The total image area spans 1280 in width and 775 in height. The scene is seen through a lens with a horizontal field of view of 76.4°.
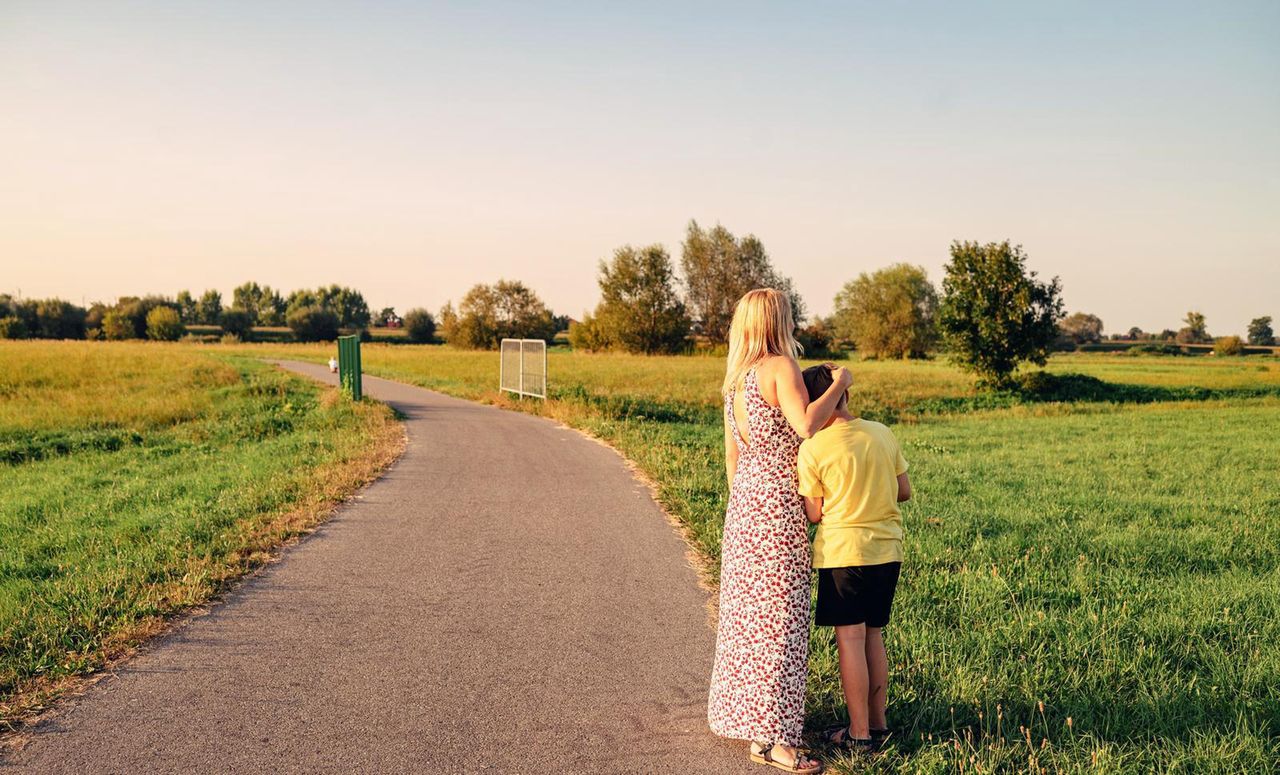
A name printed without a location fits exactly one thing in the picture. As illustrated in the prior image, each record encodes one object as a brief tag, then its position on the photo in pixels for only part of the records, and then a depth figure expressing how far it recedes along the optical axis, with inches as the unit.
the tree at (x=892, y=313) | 3388.3
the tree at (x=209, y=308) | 3876.5
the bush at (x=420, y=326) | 3821.4
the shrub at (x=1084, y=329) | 3786.2
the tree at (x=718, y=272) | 3006.9
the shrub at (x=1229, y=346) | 3029.8
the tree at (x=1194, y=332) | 3843.5
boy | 145.1
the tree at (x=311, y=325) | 3555.6
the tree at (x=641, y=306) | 2925.7
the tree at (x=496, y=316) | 3380.9
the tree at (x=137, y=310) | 3462.4
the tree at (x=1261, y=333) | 3555.6
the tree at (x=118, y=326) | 3292.3
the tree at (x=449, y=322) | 3432.6
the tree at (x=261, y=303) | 4842.8
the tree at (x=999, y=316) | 1456.7
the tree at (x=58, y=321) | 3297.2
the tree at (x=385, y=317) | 4983.8
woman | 145.3
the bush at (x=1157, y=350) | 3136.8
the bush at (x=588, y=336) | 3031.5
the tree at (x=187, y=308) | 4256.9
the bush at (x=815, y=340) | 2733.8
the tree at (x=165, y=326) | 3331.7
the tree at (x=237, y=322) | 3555.6
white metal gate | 837.8
